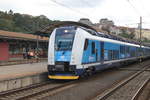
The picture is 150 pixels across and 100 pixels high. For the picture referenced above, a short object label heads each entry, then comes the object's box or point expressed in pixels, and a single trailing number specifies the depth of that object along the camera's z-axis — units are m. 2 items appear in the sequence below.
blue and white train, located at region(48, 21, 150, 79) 12.55
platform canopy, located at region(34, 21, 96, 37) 20.22
